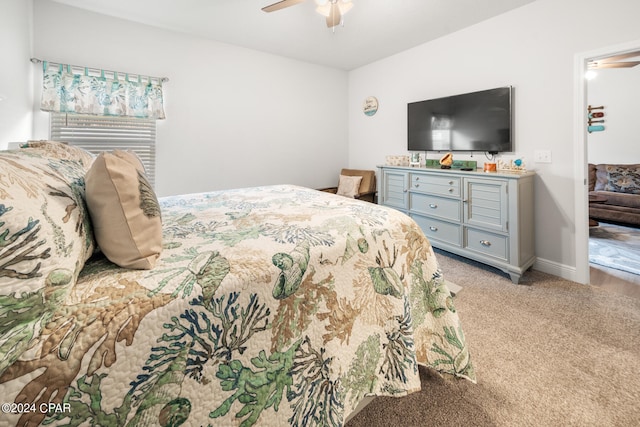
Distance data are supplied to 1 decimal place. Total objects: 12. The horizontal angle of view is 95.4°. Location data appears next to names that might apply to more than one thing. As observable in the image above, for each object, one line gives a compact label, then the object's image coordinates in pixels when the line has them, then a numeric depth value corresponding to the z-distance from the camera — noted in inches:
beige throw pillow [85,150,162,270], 33.7
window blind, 114.2
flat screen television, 120.1
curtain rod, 106.6
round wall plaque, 180.9
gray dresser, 105.5
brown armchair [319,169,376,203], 178.4
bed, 23.1
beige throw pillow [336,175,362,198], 177.4
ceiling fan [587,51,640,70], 136.8
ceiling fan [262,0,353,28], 92.5
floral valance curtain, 109.1
